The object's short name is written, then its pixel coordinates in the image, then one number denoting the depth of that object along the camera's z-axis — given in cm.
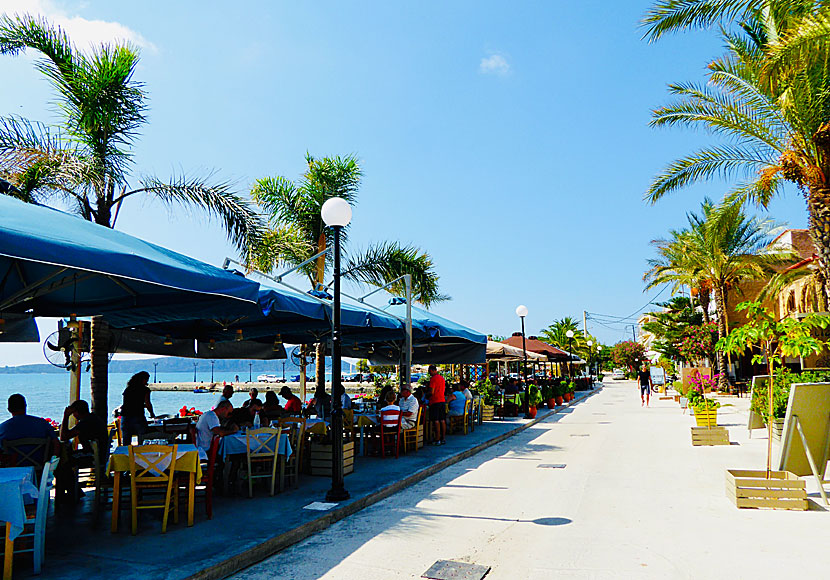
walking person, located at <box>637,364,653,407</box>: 2795
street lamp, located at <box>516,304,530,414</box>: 2076
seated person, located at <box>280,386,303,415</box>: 1303
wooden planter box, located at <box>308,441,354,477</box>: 950
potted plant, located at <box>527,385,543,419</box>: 2097
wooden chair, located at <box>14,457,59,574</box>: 507
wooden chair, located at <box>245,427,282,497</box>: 813
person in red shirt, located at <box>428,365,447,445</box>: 1390
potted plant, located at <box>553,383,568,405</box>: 2756
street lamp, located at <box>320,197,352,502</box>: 820
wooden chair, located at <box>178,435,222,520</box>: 689
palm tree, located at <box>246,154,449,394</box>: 1947
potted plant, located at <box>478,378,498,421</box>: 1998
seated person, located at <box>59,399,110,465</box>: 796
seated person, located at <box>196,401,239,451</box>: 796
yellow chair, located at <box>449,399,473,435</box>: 1588
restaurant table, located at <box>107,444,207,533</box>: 638
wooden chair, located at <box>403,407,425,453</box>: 1231
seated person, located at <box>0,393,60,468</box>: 682
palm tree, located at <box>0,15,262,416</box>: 1043
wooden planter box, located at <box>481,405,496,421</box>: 1989
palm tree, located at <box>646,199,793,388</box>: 2961
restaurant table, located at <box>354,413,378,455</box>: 1218
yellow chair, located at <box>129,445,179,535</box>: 632
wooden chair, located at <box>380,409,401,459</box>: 1183
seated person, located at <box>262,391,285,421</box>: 1140
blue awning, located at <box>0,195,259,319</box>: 473
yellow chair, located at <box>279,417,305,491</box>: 891
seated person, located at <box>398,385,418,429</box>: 1227
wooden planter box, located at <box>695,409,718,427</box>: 1497
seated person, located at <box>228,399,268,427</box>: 970
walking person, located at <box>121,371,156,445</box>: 995
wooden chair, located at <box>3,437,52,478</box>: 668
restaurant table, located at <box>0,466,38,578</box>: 484
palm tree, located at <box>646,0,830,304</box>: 1076
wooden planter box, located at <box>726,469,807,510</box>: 737
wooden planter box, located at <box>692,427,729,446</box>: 1327
